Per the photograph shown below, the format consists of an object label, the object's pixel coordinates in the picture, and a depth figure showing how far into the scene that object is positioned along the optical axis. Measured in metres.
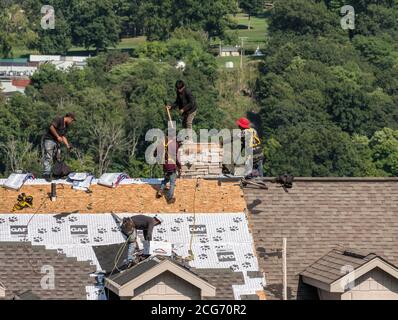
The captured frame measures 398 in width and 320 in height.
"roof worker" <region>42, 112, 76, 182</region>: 56.78
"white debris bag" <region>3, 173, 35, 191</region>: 54.97
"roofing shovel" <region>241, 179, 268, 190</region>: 54.75
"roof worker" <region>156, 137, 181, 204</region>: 54.31
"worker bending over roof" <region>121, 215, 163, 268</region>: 50.25
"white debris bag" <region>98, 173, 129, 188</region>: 55.19
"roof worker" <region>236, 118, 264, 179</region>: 57.09
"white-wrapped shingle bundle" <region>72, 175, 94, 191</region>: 54.87
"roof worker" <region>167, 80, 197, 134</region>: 58.66
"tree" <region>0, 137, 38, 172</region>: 194.75
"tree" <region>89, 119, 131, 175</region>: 197.82
